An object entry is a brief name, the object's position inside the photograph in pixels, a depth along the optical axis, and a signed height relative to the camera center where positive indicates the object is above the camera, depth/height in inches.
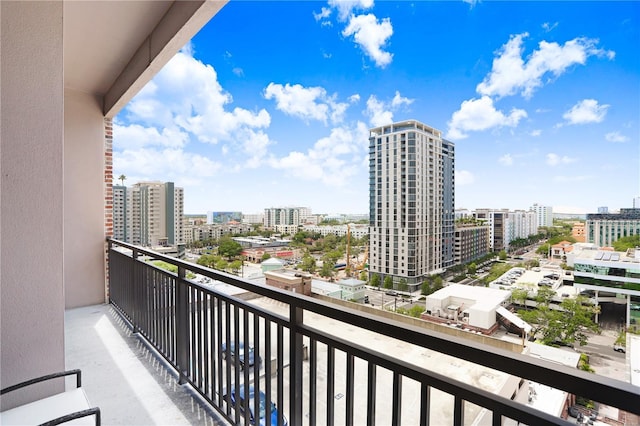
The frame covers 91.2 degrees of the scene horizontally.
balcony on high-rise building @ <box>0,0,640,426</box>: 31.1 -17.2
